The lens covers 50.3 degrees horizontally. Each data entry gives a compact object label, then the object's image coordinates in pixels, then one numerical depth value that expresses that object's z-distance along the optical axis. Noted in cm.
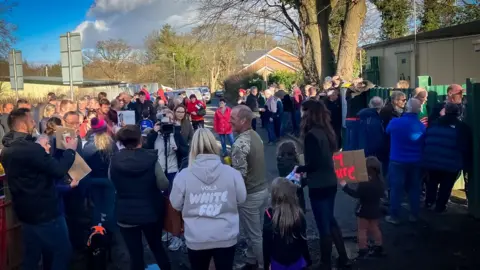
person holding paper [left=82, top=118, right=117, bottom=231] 673
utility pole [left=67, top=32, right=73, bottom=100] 1296
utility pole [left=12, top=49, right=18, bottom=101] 1684
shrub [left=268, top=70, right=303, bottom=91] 3788
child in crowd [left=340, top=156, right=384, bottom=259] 626
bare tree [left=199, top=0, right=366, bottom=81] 1772
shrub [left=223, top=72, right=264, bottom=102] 4322
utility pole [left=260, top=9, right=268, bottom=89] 2216
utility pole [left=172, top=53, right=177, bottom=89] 6813
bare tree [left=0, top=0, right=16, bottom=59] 2905
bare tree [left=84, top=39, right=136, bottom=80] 6034
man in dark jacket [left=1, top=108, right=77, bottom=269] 486
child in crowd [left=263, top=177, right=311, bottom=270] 478
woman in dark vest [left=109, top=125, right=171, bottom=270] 485
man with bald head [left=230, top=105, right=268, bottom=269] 572
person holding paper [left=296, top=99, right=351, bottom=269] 572
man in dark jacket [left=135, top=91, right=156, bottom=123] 1543
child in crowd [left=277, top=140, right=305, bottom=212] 617
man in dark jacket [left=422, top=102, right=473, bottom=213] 764
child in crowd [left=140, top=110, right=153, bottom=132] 862
